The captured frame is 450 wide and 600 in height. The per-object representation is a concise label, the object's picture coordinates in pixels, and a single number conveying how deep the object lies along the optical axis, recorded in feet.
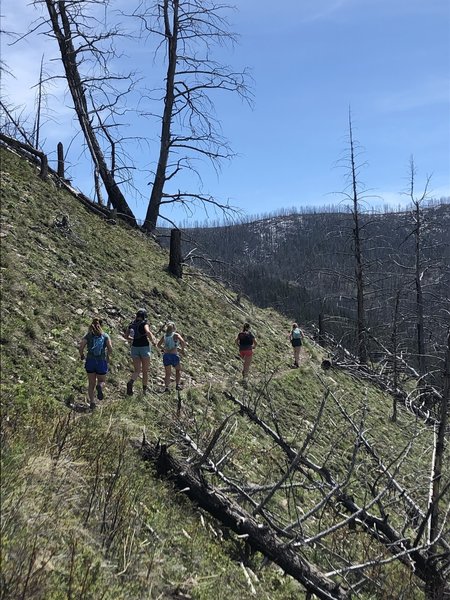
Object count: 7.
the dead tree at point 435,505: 19.82
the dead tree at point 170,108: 65.00
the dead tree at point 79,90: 60.18
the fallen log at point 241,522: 17.80
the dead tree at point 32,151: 56.34
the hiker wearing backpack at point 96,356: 27.55
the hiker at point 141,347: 31.73
